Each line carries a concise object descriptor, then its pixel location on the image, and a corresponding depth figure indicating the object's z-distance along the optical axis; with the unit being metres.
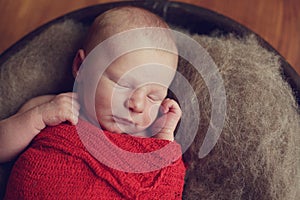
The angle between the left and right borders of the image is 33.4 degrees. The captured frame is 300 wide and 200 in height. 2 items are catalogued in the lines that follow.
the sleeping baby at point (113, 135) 0.77
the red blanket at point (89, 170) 0.77
